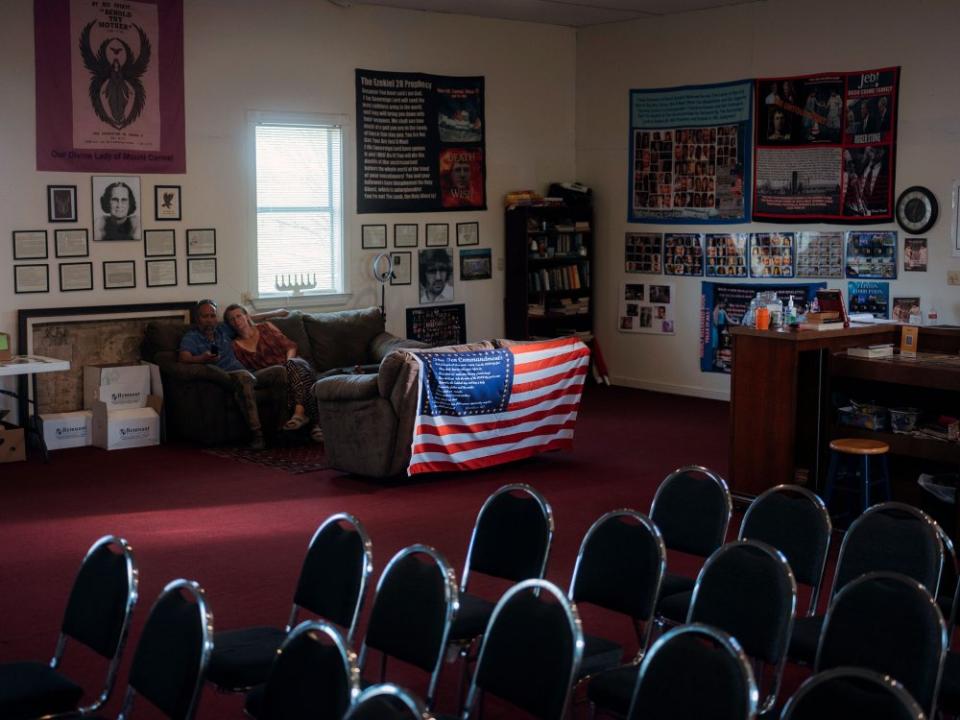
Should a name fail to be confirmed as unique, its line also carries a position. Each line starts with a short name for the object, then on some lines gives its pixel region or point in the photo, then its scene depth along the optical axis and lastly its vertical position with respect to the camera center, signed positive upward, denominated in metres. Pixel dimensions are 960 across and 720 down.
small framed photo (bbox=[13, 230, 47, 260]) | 9.83 +0.01
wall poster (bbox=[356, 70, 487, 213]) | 11.84 +0.98
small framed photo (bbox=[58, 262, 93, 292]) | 10.07 -0.24
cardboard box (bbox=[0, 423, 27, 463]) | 9.31 -1.45
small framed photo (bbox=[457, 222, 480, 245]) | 12.61 +0.13
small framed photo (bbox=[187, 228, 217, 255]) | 10.77 +0.04
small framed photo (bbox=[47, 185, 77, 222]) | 9.98 +0.33
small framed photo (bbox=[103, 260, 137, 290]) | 10.30 -0.23
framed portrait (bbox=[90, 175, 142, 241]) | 10.23 +0.31
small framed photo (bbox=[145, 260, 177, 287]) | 10.55 -0.22
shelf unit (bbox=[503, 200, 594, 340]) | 12.77 -0.25
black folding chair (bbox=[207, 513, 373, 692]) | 4.11 -1.19
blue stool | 7.11 -1.27
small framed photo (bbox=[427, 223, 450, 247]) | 12.37 +0.12
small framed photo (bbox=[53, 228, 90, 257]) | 10.04 +0.02
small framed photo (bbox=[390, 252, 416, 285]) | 12.13 -0.21
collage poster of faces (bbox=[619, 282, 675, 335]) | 12.71 -0.62
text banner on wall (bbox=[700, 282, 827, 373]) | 12.00 -0.65
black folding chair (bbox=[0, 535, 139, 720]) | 3.88 -1.23
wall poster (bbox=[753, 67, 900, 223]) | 10.76 +0.87
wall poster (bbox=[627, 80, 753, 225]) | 11.91 +0.89
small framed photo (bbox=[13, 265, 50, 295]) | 9.84 -0.25
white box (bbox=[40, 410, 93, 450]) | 9.77 -1.41
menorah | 11.42 -0.32
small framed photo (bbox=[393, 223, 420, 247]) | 12.12 +0.11
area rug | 9.24 -1.58
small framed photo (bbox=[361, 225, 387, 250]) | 11.89 +0.09
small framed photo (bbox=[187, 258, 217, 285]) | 10.78 -0.21
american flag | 8.52 -1.09
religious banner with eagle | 9.91 +1.27
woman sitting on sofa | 10.13 -0.91
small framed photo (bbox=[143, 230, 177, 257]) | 10.51 +0.02
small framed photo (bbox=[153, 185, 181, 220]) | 10.55 +0.36
